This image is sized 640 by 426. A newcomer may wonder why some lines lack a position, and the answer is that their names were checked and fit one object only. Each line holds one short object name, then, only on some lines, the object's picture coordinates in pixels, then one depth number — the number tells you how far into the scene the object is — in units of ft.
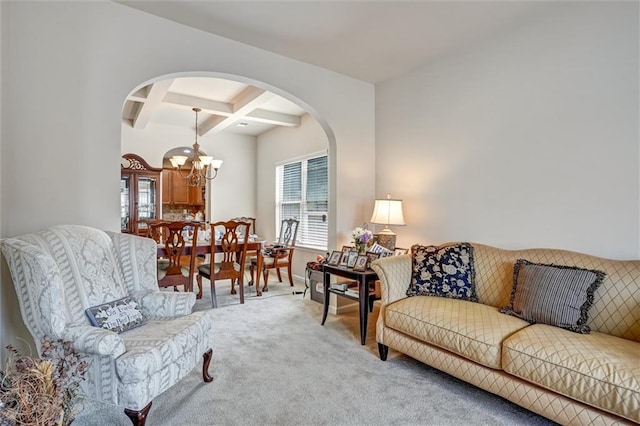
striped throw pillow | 6.56
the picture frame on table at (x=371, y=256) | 10.33
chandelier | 16.16
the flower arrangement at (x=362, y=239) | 10.82
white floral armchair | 5.42
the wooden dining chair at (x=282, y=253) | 16.35
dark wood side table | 9.58
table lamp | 11.17
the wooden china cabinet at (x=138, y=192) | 17.48
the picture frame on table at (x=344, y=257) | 10.80
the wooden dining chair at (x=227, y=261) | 13.55
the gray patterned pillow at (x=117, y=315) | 6.30
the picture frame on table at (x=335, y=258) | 11.04
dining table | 13.02
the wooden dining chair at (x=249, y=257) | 15.47
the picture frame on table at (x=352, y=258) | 10.49
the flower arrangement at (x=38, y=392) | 3.55
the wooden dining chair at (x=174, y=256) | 12.28
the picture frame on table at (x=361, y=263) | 10.11
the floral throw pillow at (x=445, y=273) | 8.77
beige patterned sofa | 5.16
